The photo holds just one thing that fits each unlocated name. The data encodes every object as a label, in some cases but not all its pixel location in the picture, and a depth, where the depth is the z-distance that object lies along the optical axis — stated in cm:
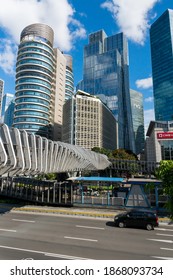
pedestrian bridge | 1828
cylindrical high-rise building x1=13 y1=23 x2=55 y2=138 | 11538
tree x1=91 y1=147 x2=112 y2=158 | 10653
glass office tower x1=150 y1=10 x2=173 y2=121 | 15425
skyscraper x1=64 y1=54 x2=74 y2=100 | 16711
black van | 2072
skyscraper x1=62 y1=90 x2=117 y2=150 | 13738
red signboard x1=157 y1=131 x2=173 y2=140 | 9478
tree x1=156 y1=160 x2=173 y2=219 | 1184
